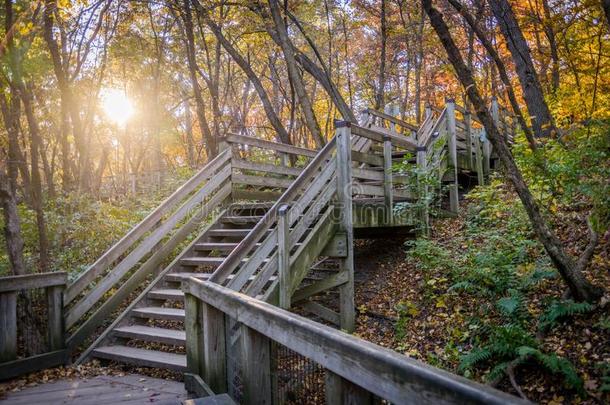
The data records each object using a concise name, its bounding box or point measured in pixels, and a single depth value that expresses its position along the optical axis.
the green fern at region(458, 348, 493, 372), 4.61
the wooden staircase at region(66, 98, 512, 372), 5.49
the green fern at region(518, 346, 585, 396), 3.86
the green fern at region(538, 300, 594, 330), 4.61
